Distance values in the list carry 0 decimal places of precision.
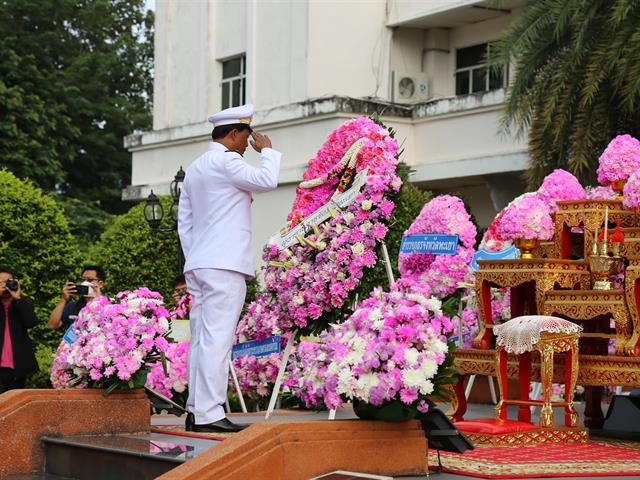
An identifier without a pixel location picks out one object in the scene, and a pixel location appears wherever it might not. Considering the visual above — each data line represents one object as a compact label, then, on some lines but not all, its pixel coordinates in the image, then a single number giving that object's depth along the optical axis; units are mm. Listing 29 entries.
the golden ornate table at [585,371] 9305
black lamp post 18034
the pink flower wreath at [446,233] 11836
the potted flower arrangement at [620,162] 10258
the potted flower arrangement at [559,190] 10781
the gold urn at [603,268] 9562
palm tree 15781
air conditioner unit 23656
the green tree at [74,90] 32844
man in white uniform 8273
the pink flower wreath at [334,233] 9430
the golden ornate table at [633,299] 9352
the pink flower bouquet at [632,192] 9680
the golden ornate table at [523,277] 9695
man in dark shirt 13117
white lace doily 9133
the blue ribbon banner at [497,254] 11430
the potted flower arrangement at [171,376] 11672
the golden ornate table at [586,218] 9898
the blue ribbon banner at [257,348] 11352
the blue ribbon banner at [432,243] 11375
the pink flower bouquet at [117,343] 8875
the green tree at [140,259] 23344
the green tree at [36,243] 20906
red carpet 7320
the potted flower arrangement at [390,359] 6863
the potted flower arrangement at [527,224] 9859
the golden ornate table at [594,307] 9445
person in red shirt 12234
